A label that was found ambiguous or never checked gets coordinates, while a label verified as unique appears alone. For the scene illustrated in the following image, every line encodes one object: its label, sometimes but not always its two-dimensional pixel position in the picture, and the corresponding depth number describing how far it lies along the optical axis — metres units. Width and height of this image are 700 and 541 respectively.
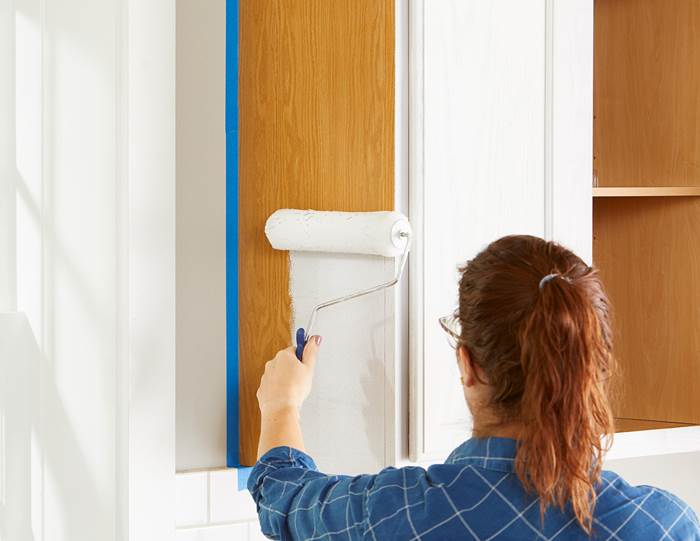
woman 2.23
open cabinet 2.94
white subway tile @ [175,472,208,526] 2.68
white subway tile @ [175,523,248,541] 2.71
